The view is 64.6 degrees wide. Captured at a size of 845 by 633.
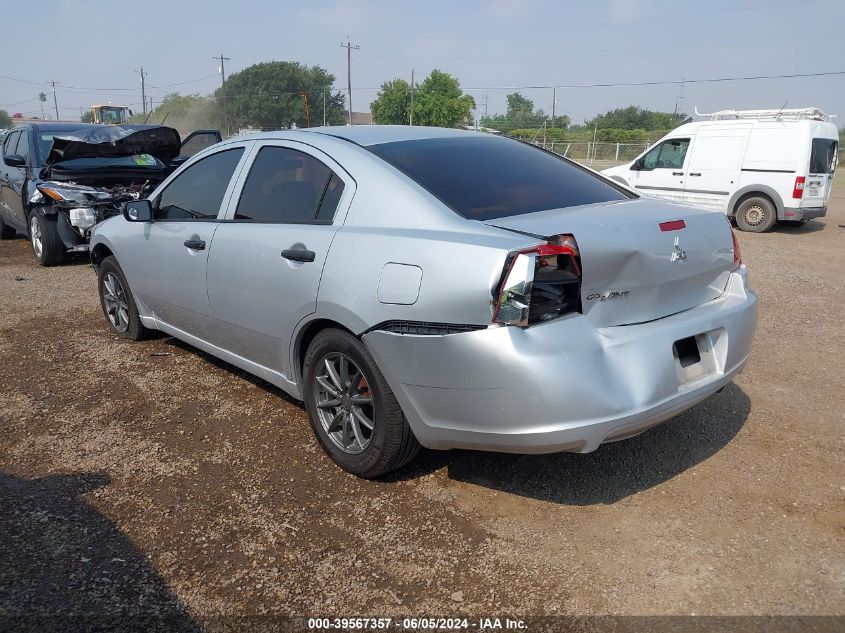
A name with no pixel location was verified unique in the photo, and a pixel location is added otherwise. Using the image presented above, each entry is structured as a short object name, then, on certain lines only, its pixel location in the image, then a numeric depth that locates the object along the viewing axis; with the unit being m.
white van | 11.82
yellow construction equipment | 30.95
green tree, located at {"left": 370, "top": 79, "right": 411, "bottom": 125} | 83.00
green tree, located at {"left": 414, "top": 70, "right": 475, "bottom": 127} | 81.50
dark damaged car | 8.25
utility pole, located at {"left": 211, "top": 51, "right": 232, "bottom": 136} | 61.18
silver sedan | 2.46
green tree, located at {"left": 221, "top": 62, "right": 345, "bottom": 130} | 89.38
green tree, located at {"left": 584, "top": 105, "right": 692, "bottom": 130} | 71.12
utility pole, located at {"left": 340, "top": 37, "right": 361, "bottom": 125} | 59.42
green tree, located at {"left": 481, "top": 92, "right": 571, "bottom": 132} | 79.50
